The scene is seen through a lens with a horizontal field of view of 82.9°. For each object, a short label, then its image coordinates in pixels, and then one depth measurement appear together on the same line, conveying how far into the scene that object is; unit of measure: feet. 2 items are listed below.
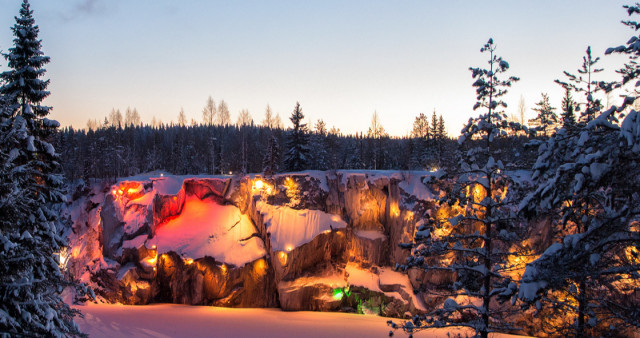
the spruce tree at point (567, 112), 55.28
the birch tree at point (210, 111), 221.05
